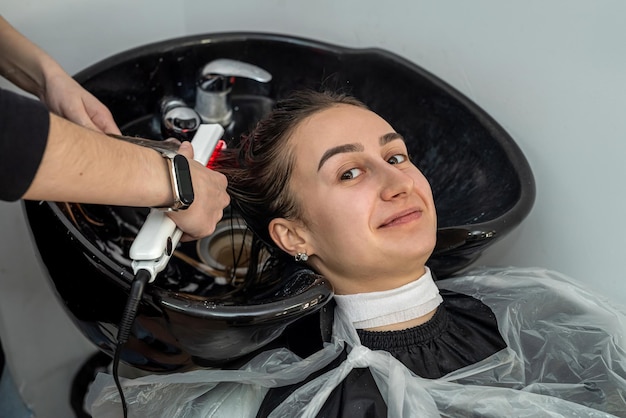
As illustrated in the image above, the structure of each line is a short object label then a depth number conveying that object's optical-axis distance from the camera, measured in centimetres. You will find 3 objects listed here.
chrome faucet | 125
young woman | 96
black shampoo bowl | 89
